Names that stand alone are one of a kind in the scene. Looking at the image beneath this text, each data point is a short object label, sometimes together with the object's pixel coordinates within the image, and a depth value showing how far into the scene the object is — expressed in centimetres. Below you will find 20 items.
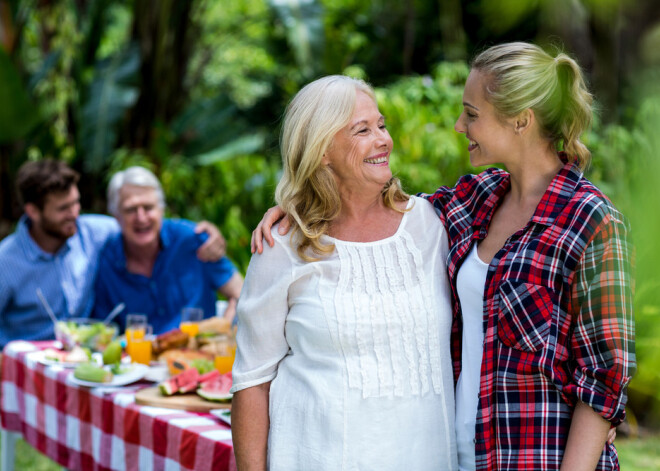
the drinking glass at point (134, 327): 363
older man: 433
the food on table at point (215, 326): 382
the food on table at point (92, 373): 327
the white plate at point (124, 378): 328
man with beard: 436
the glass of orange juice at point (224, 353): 328
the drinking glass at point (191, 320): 383
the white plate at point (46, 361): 361
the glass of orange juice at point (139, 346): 361
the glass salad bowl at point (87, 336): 375
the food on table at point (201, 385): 301
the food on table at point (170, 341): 370
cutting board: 297
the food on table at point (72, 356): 364
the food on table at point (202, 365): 330
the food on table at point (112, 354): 348
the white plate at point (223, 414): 280
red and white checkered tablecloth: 272
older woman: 204
